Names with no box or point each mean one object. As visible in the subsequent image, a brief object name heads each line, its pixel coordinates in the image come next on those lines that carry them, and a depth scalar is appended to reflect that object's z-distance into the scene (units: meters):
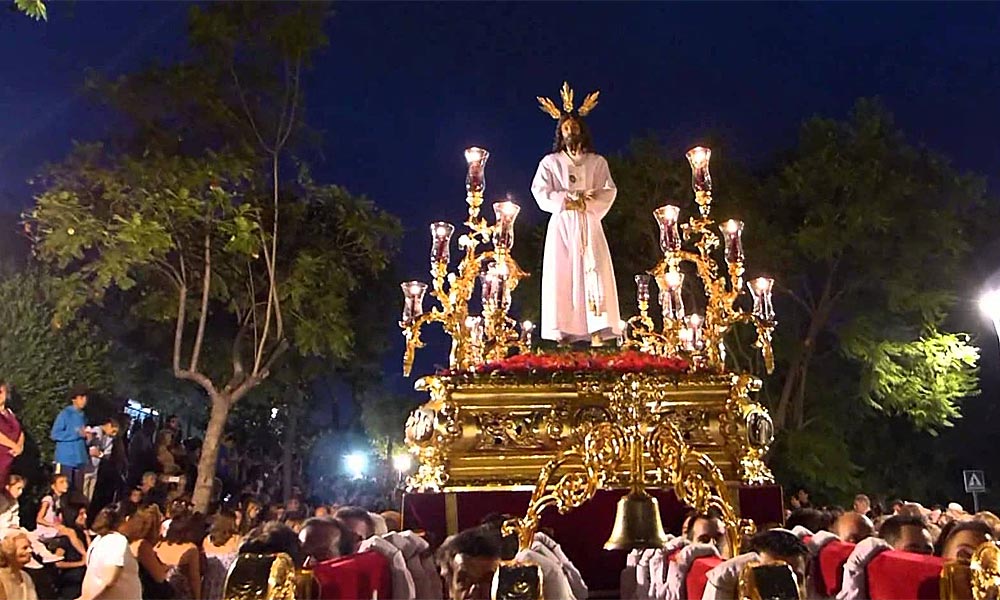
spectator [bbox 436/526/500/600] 3.36
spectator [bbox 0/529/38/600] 4.55
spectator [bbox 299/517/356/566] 4.23
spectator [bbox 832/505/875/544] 5.02
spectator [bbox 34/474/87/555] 7.92
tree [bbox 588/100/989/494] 15.34
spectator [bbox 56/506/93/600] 7.32
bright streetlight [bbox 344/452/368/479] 23.22
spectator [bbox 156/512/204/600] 5.96
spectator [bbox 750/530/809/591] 3.29
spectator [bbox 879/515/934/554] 4.46
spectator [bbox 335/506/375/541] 5.56
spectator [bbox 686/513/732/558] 5.08
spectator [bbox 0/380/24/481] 8.86
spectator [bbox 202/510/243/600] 6.43
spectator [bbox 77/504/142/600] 4.85
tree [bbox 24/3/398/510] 12.59
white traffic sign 13.13
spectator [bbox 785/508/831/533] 6.71
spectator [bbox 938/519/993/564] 3.90
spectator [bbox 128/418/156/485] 12.78
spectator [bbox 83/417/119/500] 10.80
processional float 6.74
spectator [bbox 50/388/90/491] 10.33
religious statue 8.26
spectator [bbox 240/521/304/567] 3.31
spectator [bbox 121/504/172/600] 5.69
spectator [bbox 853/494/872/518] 8.78
